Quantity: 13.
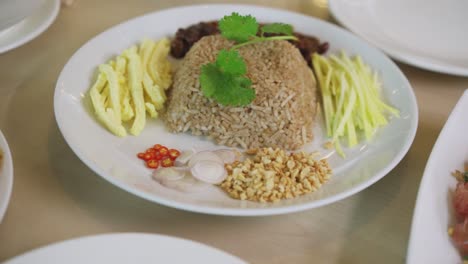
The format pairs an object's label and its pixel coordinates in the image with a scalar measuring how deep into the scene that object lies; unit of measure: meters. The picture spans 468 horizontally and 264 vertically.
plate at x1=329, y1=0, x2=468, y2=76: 0.76
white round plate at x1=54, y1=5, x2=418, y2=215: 0.60
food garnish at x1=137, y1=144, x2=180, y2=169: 0.64
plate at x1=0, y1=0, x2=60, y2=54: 0.72
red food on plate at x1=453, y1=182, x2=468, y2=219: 0.59
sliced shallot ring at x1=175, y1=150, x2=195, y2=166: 0.65
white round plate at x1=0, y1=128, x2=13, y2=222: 0.56
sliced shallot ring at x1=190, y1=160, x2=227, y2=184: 0.62
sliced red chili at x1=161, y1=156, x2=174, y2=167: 0.65
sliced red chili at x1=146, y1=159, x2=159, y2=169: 0.64
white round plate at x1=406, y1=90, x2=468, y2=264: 0.56
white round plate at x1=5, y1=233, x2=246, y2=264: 0.54
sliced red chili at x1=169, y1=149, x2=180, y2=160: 0.65
